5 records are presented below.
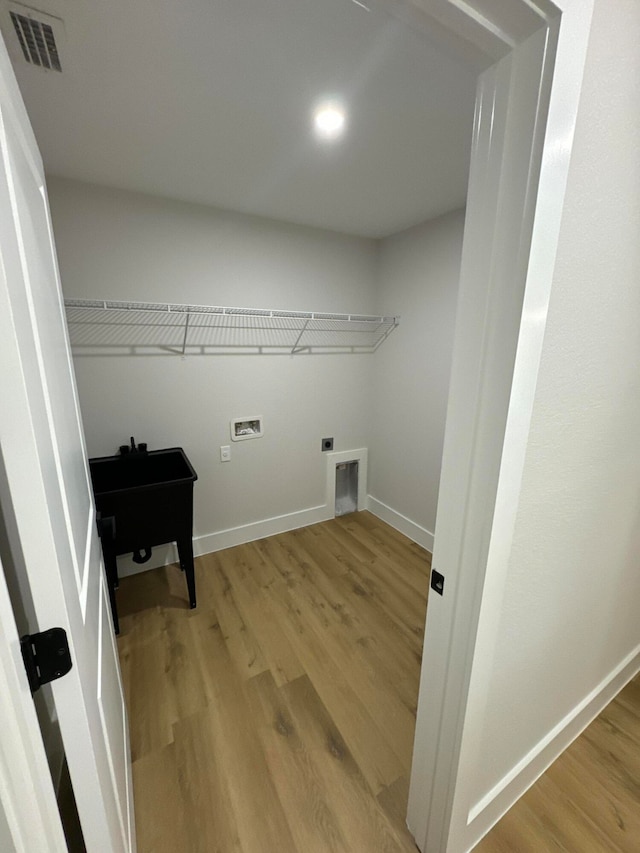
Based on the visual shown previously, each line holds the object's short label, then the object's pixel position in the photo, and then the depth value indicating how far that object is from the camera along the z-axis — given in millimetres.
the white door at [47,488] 438
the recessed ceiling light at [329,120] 1180
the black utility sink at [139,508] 1656
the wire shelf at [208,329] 1920
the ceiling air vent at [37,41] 873
